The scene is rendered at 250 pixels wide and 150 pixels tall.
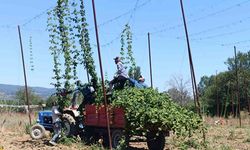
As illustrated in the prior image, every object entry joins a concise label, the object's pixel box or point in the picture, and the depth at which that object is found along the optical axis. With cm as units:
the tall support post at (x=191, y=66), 1218
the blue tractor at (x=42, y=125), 1339
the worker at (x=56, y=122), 1204
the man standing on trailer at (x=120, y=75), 1184
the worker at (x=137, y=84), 1195
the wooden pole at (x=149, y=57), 1691
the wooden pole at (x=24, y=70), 1631
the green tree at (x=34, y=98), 5895
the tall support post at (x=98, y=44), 984
